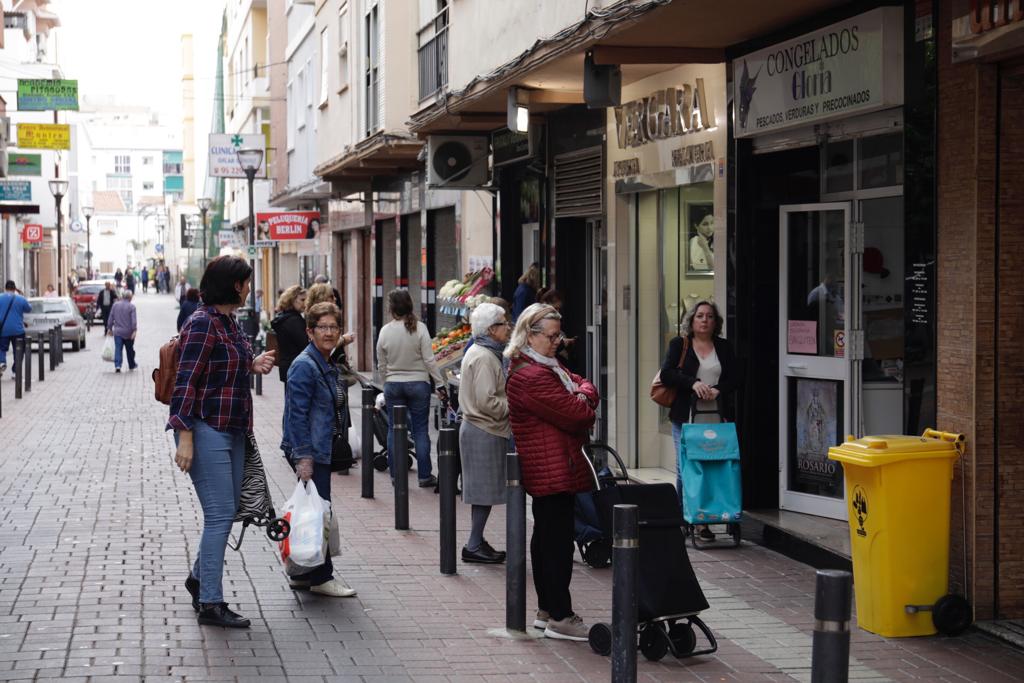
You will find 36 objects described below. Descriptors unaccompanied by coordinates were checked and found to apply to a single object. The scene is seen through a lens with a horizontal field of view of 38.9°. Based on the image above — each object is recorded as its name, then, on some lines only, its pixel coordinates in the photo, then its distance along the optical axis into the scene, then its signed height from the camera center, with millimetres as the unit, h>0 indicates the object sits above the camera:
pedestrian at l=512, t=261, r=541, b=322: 15328 -97
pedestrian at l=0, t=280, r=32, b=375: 27422 -659
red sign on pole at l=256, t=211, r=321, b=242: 33625 +1326
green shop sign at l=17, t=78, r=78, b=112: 30531 +3941
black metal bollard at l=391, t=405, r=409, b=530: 10852 -1384
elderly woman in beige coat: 9383 -874
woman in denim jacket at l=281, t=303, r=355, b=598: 8438 -788
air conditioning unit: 18375 +1520
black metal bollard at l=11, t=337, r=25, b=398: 22766 -1325
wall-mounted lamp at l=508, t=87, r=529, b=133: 13859 +1617
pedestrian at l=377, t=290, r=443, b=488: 13383 -816
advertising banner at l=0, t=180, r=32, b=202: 35438 +2268
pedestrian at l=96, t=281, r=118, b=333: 45812 -517
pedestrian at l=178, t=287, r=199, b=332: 25244 -442
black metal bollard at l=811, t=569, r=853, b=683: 4477 -1082
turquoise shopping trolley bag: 9992 -1344
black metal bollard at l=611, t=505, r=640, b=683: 6043 -1306
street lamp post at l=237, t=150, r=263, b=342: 32719 +2704
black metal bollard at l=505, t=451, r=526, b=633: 7613 -1425
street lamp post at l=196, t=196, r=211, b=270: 61344 +3323
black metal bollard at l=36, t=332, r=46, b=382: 25200 -1417
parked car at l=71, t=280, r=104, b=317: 52281 -474
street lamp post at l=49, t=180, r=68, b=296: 48531 +3144
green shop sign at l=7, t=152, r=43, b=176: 41812 +3416
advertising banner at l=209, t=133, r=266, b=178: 40500 +3733
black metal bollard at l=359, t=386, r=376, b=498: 12719 -1440
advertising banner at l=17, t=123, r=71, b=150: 35344 +3611
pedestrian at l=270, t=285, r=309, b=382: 14889 -515
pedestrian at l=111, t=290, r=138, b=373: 29359 -834
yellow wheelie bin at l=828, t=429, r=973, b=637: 7621 -1357
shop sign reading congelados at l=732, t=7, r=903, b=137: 8578 +1333
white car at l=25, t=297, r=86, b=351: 35875 -896
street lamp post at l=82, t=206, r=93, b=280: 83700 +3195
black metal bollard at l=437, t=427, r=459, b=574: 9203 -1414
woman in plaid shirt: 7621 -685
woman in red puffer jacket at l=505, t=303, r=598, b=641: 7426 -836
